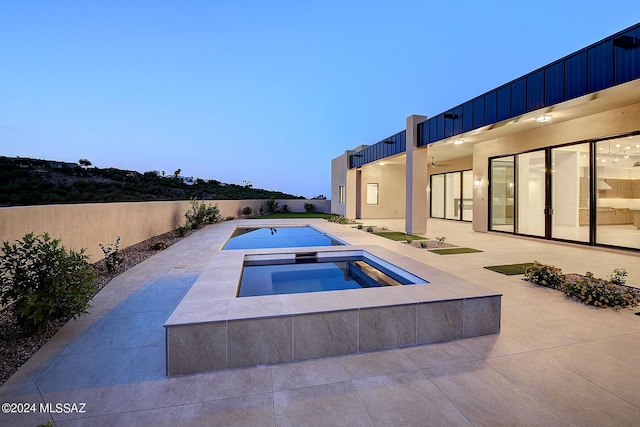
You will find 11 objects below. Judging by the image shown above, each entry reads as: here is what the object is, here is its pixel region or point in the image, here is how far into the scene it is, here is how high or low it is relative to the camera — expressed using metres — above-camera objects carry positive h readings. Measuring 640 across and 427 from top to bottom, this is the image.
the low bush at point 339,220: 15.47 -0.71
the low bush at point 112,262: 5.81 -1.07
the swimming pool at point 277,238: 8.77 -1.06
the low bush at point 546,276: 4.75 -1.13
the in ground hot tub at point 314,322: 2.57 -1.07
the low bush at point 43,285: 3.05 -0.82
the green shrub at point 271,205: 23.20 +0.11
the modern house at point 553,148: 5.77 +1.79
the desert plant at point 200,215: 13.10 -0.37
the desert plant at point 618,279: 4.67 -1.15
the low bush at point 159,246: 8.20 -1.07
